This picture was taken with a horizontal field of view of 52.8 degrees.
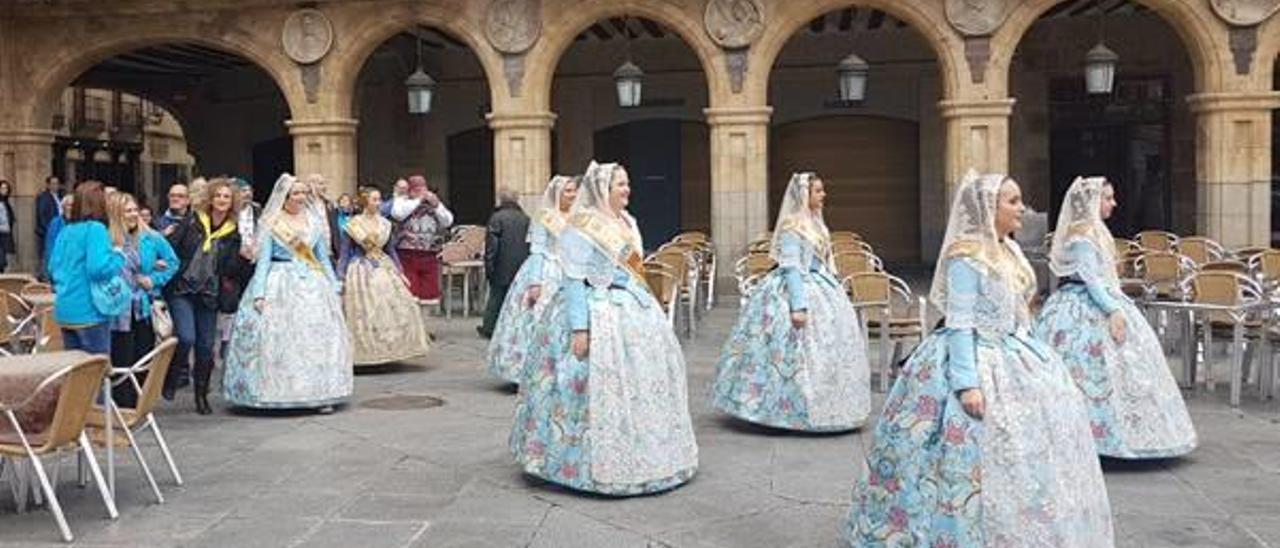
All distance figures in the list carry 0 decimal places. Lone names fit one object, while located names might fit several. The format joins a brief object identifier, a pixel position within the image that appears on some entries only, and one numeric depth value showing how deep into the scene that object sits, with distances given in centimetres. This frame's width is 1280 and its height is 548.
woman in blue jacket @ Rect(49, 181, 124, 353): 664
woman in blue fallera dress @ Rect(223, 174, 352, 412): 786
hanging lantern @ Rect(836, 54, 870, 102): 1477
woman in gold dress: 961
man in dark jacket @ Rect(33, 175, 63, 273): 1615
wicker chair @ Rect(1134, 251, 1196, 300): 1005
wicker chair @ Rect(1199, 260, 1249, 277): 927
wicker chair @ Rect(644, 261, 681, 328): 991
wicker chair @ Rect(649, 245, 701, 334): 1116
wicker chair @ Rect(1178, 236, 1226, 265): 1204
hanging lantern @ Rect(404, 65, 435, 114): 1562
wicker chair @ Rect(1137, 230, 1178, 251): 1253
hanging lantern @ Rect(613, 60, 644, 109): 1515
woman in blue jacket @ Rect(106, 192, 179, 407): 746
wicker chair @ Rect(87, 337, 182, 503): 554
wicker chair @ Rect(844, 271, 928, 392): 850
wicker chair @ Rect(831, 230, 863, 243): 1330
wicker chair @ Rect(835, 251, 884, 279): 1054
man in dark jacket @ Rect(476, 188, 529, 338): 1070
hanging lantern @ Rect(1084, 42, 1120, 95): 1382
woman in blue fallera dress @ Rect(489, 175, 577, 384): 821
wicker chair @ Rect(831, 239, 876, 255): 1166
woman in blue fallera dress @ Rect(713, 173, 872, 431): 695
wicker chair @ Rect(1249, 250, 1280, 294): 988
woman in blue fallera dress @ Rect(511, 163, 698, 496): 561
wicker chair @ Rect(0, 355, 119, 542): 495
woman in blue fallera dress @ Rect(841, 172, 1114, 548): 418
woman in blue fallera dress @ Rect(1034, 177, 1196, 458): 620
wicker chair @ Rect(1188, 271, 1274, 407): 800
